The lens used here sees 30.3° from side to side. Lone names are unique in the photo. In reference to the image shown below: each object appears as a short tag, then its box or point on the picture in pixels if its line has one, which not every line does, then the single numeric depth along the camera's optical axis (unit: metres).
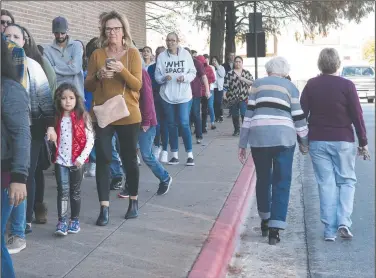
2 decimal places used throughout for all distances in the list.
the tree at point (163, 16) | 25.67
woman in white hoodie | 9.80
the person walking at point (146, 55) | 11.35
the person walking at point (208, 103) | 15.82
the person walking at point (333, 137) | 6.41
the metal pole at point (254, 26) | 17.81
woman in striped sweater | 6.29
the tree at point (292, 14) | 25.03
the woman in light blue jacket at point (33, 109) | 5.68
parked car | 29.34
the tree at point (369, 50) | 74.75
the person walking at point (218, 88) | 18.20
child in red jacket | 6.18
